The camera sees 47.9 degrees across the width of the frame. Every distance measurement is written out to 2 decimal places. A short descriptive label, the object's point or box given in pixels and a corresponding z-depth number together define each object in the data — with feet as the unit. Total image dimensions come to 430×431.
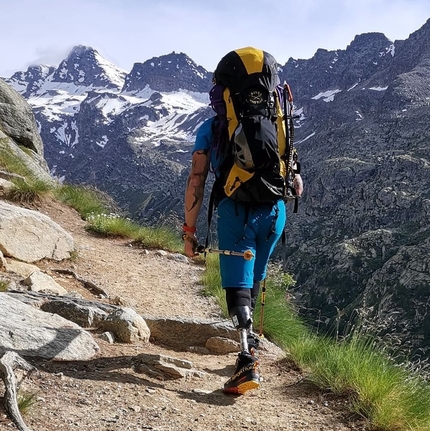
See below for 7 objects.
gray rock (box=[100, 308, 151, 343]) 15.99
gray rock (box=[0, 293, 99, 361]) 12.13
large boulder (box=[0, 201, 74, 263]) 23.00
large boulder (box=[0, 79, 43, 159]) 52.37
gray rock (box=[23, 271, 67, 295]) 19.44
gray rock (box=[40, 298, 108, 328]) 16.44
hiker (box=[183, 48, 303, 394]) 12.66
